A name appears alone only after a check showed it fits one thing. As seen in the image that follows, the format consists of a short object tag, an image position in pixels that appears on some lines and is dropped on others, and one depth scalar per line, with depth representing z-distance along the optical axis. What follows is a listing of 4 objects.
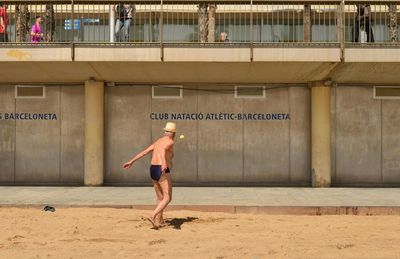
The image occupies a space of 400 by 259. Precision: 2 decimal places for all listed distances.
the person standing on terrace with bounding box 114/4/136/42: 15.26
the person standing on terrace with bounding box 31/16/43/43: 15.02
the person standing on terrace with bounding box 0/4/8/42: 15.05
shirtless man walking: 9.40
